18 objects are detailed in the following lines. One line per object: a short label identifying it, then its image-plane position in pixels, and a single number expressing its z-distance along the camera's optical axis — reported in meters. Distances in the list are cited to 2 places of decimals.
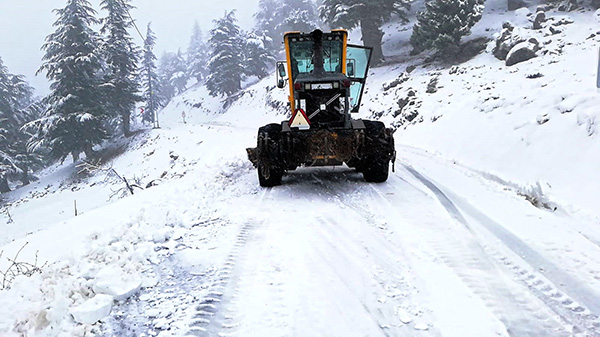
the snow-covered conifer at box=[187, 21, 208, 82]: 77.94
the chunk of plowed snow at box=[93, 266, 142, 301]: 3.40
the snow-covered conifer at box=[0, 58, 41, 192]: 28.38
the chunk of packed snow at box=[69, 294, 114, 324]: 3.04
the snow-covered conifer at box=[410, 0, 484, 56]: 19.59
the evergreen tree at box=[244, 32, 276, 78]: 48.81
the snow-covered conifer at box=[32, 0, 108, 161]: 28.19
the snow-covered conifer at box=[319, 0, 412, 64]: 24.64
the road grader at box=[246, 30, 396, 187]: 7.15
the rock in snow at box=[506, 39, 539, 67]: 15.78
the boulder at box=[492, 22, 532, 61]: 17.09
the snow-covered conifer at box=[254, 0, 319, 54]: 66.38
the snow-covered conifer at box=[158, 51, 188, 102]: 80.69
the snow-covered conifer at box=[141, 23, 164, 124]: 48.84
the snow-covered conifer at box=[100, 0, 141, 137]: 32.66
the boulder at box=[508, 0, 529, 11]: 24.47
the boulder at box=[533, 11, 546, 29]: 18.97
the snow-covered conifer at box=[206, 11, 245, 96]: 46.09
